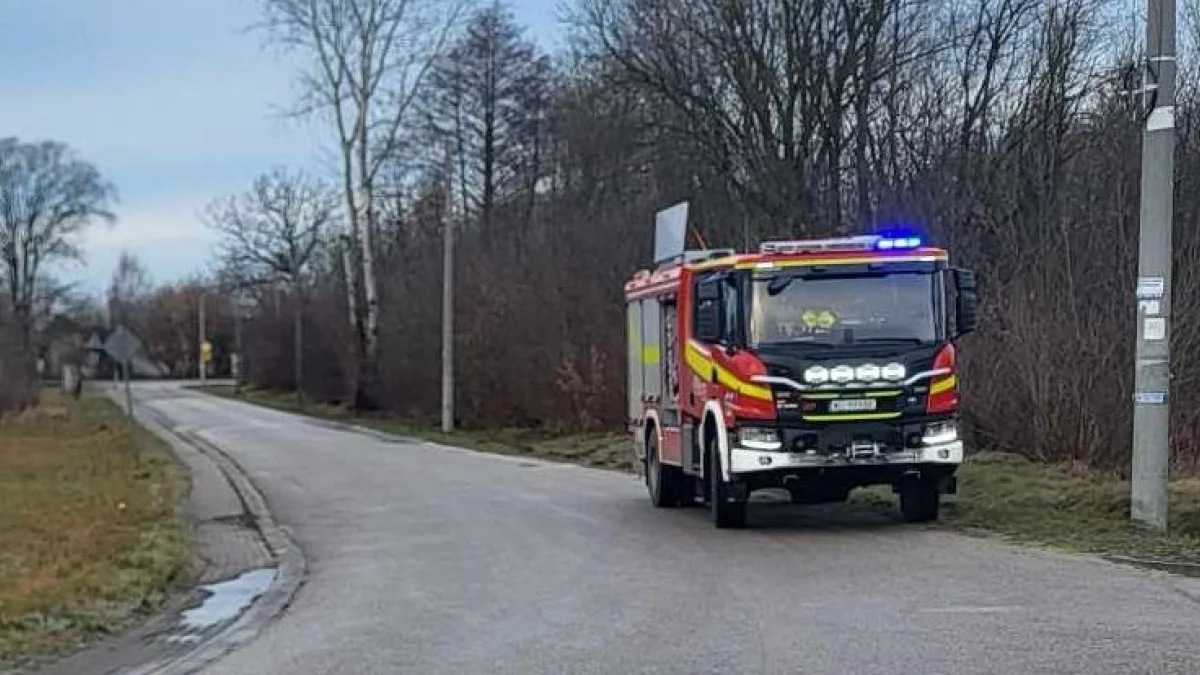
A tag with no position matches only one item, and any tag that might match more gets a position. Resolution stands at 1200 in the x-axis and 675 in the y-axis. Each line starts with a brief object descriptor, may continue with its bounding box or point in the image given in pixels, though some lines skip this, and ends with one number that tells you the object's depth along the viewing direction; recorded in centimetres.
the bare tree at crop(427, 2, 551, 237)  5628
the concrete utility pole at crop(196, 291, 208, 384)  11769
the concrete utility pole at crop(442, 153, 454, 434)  4241
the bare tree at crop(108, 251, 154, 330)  13600
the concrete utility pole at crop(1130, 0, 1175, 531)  1418
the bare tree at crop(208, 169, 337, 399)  8350
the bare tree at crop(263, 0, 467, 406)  5059
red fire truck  1546
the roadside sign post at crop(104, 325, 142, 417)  4444
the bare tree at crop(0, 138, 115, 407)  10494
